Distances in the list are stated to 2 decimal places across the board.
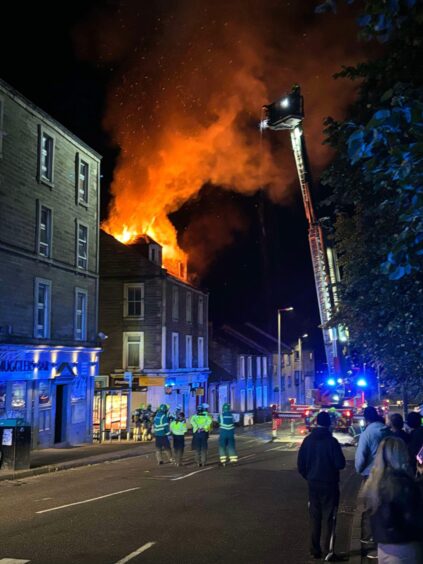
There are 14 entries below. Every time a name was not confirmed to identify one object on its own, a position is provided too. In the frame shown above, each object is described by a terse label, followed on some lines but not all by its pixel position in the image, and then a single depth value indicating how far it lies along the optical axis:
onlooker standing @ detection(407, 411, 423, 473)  9.46
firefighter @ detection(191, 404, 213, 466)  16.97
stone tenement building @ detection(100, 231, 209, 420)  36.12
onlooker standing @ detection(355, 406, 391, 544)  7.85
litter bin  15.88
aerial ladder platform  22.75
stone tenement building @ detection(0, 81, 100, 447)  21.92
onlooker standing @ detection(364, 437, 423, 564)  4.38
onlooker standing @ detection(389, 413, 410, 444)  9.41
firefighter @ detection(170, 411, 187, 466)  17.14
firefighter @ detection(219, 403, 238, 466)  16.94
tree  4.79
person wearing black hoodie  7.25
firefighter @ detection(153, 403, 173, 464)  17.52
